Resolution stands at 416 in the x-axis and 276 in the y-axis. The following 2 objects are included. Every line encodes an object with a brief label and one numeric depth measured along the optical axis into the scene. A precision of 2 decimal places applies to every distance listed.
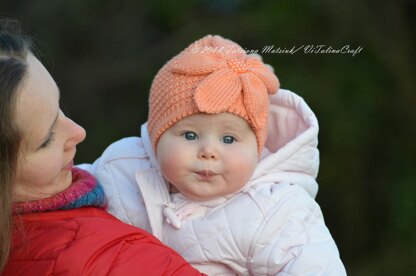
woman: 4.07
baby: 4.59
